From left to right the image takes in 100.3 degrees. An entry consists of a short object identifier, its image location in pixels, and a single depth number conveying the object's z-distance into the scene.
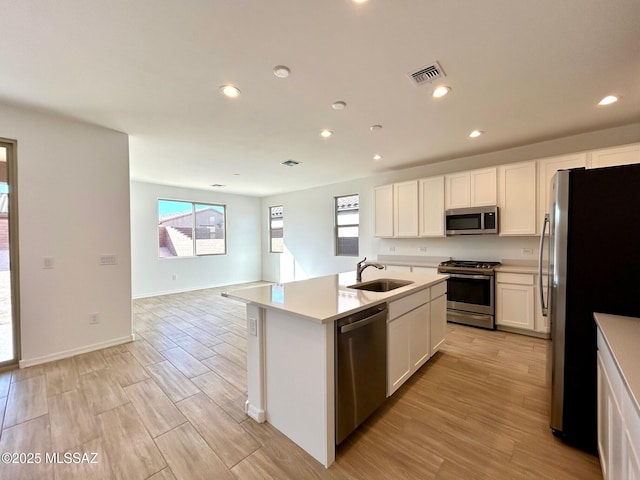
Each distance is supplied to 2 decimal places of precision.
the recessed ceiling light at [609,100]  2.57
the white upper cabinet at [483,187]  3.93
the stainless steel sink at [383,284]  2.65
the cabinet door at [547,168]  3.28
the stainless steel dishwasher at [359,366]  1.66
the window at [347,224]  6.25
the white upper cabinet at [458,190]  4.18
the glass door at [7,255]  2.75
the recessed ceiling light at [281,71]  2.08
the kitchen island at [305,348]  1.58
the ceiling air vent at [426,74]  2.08
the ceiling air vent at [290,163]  4.65
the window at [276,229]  8.11
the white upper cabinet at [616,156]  2.96
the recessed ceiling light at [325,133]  3.36
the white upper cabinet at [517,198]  3.63
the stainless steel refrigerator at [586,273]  1.53
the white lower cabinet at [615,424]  0.91
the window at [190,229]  6.62
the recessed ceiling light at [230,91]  2.35
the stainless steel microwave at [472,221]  3.90
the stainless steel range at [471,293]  3.78
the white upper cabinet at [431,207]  4.46
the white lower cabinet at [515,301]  3.54
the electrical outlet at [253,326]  1.94
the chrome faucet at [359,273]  2.71
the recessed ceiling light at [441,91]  2.38
